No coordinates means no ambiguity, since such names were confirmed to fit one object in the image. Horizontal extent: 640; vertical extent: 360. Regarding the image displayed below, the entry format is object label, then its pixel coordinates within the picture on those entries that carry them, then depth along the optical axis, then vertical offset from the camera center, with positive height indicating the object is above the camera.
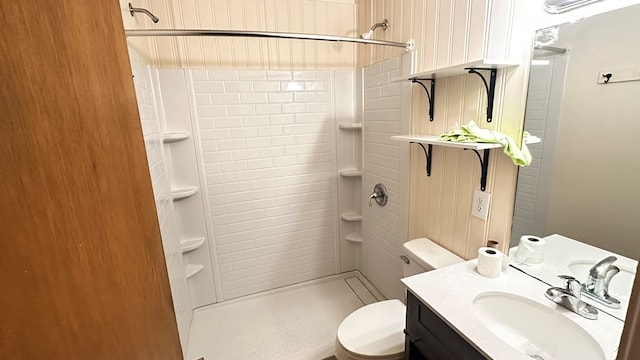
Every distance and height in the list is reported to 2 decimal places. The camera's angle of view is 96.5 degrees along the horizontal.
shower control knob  2.11 -0.59
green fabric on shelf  1.12 -0.11
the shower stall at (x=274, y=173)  1.95 -0.42
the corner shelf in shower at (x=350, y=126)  2.33 -0.08
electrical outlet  1.32 -0.43
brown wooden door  0.44 -0.10
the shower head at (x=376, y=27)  1.83 +0.57
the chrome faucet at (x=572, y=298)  0.94 -0.64
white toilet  1.37 -1.09
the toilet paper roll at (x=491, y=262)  1.18 -0.62
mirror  0.85 -0.10
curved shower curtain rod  1.30 +0.42
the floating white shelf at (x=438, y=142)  1.11 -0.13
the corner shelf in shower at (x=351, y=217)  2.55 -0.88
